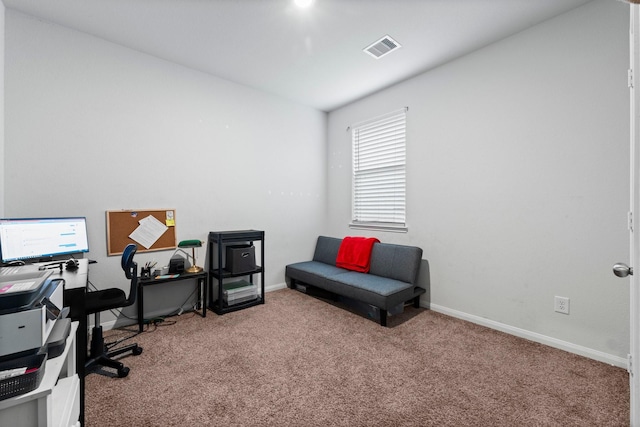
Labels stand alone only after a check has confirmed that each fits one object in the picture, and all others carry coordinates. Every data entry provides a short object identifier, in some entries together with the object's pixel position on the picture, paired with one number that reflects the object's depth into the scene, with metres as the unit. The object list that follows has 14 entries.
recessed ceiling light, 2.12
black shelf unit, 3.04
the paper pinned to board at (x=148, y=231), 2.78
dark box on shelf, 3.13
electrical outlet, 2.23
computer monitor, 1.97
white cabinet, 0.88
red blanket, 3.43
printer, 0.95
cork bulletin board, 2.64
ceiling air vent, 2.57
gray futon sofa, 2.74
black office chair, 1.91
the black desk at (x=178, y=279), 2.54
